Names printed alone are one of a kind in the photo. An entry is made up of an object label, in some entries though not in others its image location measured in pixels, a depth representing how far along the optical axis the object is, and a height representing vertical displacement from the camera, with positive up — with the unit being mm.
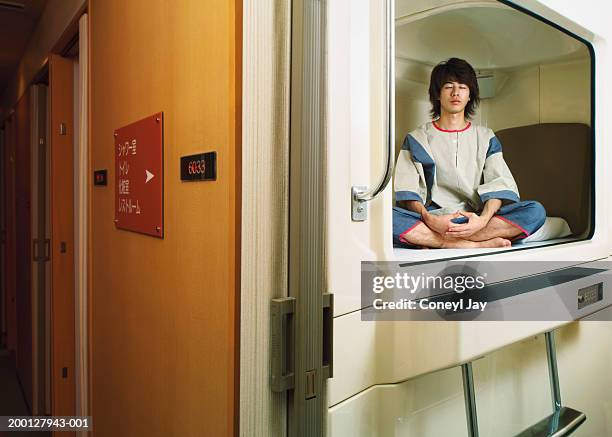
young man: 1186 +78
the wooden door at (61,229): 2227 -78
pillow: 1229 -53
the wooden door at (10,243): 3886 -254
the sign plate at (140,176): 1204 +93
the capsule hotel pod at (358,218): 891 -17
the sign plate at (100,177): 1618 +114
